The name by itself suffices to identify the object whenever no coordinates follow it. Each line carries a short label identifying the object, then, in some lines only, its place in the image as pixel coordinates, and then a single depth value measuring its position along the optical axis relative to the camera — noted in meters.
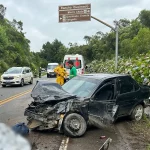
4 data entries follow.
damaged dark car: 4.15
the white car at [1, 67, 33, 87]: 13.40
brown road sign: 11.88
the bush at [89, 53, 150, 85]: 8.02
